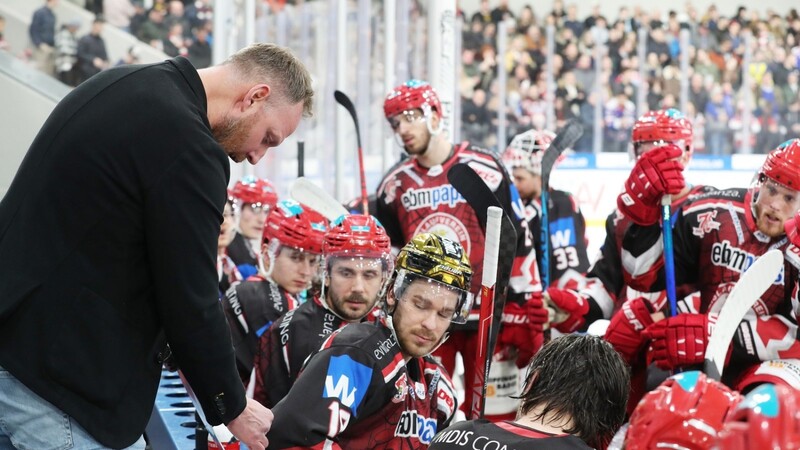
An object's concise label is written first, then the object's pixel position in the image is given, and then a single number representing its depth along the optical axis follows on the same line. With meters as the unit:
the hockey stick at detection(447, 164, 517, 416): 2.50
